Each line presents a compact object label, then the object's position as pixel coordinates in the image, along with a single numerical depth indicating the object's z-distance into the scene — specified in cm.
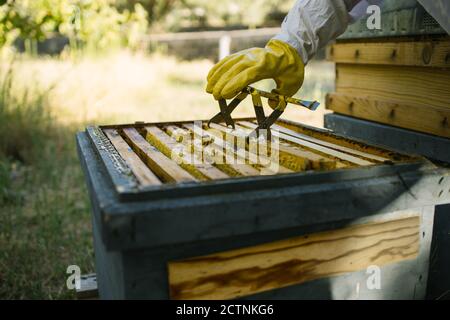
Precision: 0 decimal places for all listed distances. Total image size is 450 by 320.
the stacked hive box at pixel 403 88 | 178
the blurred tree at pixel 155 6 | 1430
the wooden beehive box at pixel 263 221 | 104
